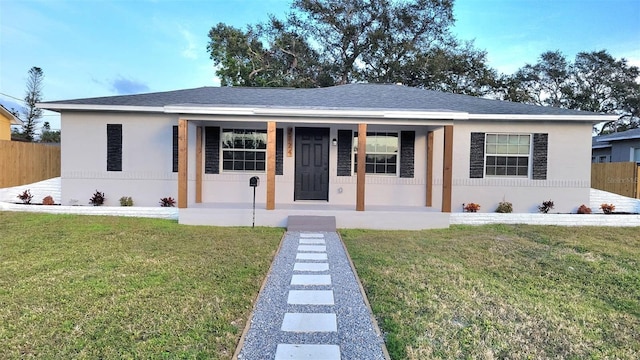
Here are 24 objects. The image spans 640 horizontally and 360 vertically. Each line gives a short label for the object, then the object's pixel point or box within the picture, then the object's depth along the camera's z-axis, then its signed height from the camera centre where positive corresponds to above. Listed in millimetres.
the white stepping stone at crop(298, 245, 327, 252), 6184 -1272
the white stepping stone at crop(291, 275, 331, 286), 4418 -1292
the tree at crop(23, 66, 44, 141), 28906 +5214
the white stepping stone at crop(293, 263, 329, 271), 5039 -1290
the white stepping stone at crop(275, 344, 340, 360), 2699 -1314
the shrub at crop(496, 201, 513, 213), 9695 -861
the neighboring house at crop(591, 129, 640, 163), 15438 +1300
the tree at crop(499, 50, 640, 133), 27578 +6807
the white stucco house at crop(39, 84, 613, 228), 9820 +354
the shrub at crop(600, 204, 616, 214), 9815 -835
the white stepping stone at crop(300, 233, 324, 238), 7376 -1252
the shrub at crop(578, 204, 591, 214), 9711 -884
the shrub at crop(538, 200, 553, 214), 9906 -828
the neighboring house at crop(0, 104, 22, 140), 18609 +2365
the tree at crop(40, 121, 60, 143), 33031 +3043
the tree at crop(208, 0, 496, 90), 22719 +7694
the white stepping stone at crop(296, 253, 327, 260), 5648 -1282
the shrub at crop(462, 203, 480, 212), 9719 -856
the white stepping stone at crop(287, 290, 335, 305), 3779 -1299
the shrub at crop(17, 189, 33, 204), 10102 -785
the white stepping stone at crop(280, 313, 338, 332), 3154 -1304
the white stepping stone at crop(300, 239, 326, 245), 6730 -1263
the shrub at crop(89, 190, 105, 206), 9781 -786
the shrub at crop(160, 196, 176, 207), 9784 -838
